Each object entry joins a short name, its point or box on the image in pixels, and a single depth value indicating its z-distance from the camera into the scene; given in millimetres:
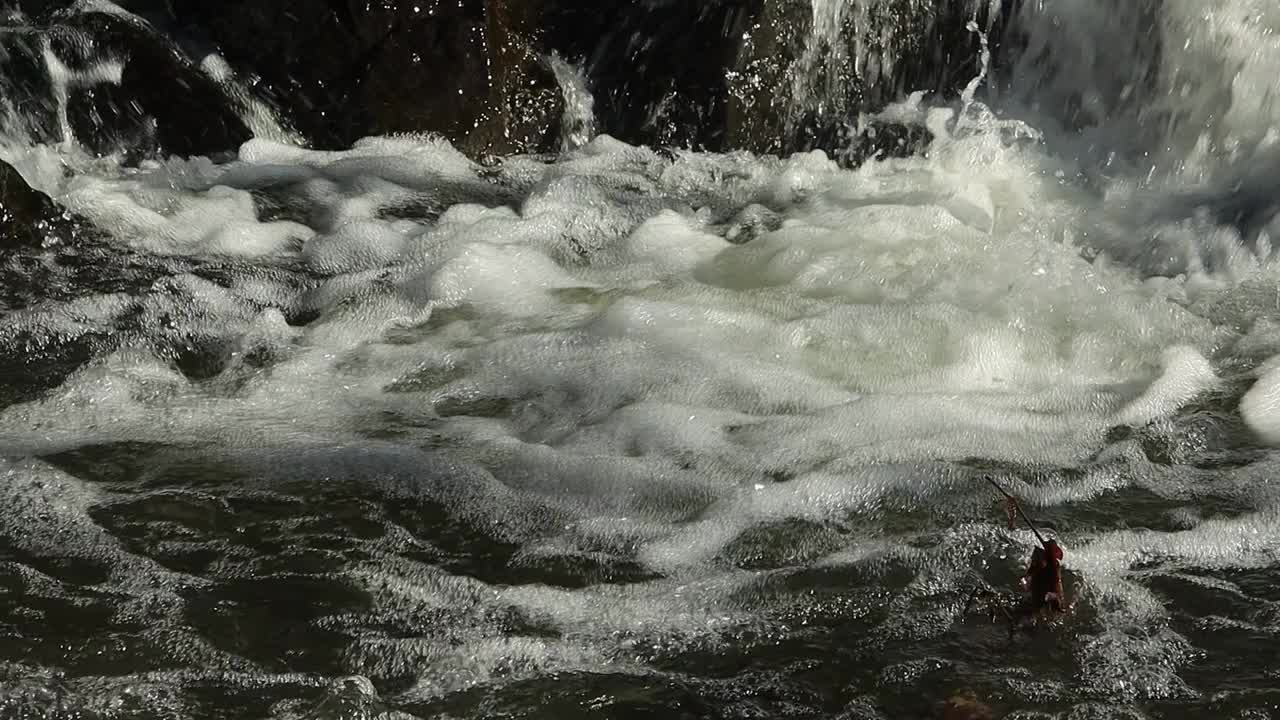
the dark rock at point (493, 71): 6500
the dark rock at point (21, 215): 5316
